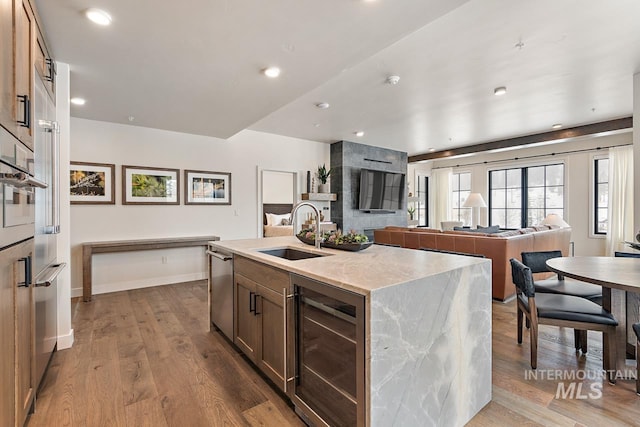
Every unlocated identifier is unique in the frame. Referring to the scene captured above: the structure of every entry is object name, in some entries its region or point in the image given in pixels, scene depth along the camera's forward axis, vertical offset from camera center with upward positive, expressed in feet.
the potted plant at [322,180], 21.78 +2.25
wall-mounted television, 23.09 +1.66
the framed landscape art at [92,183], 13.99 +1.27
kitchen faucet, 7.84 -0.42
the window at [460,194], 29.19 +1.65
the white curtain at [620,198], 19.27 +0.89
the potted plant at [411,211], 30.79 +0.02
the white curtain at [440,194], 30.32 +1.73
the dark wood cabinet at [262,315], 6.08 -2.34
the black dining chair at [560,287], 8.22 -2.22
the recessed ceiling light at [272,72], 9.19 +4.27
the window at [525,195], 23.35 +1.39
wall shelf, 20.68 +1.00
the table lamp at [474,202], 22.66 +0.72
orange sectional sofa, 12.66 -1.49
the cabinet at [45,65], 6.63 +3.48
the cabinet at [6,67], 4.16 +2.05
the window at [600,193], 20.94 +1.31
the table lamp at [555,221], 17.90 -0.56
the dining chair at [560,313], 6.73 -2.35
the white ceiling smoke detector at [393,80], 11.42 +5.00
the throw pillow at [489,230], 19.14 -1.17
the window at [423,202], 32.04 +0.97
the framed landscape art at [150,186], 15.24 +1.27
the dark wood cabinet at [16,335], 4.19 -1.98
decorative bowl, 7.45 -0.88
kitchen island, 4.18 -1.92
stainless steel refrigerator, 6.19 -0.32
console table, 13.39 -1.72
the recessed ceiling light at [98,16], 6.61 +4.30
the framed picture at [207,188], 16.97 +1.31
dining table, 6.12 -1.36
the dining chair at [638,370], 6.38 -3.34
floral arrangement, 7.64 -0.70
